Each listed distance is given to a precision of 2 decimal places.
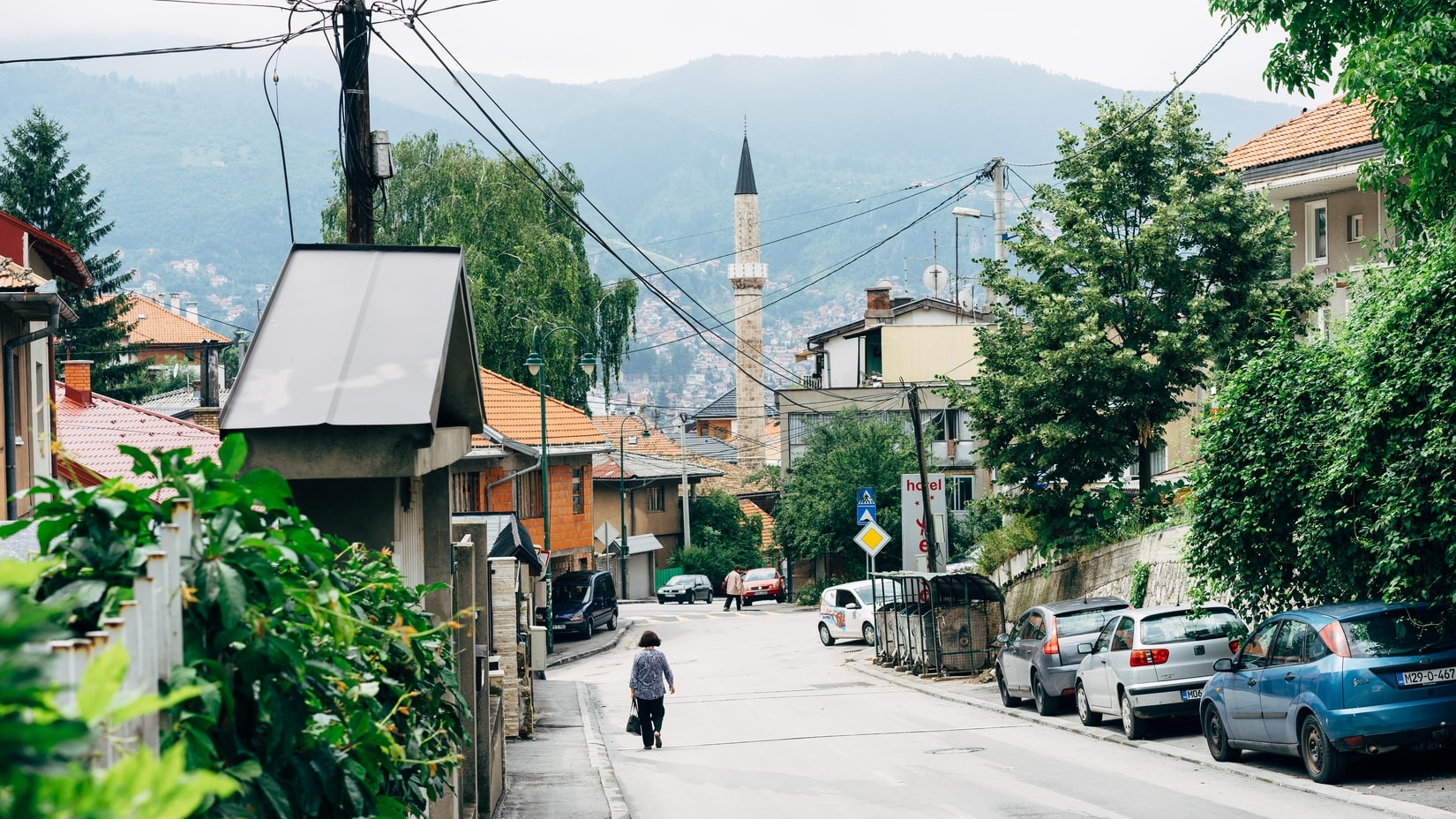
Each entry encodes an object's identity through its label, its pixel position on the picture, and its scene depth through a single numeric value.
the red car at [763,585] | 59.94
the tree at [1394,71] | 13.16
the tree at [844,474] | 51.81
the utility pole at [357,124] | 12.80
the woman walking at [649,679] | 19.14
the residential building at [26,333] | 17.34
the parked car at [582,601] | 42.19
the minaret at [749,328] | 97.71
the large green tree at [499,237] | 46.94
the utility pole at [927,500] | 32.78
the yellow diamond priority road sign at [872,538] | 34.75
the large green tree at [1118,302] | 25.86
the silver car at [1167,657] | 17.55
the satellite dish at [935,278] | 69.19
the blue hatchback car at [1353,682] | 12.42
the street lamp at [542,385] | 35.00
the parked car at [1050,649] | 21.12
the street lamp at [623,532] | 66.06
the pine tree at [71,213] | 51.91
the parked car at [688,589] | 67.62
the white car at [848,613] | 37.72
